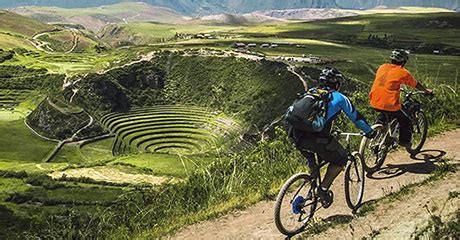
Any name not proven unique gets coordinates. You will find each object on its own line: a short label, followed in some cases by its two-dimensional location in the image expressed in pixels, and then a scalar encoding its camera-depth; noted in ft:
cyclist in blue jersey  30.60
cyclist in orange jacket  39.78
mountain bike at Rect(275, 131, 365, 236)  31.68
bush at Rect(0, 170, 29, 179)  328.49
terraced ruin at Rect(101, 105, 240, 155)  426.51
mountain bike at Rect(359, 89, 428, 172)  41.70
